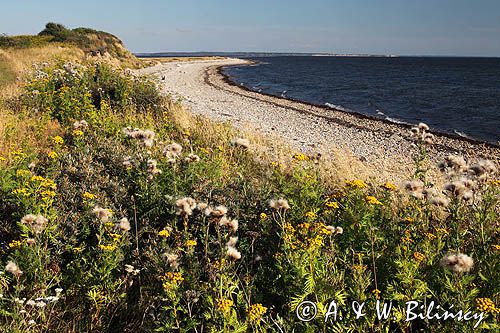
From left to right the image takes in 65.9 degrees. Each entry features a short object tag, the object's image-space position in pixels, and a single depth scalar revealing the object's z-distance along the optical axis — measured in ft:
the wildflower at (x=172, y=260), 10.68
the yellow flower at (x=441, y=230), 12.02
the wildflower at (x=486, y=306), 8.71
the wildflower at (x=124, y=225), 12.48
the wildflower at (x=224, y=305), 8.69
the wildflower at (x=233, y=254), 10.41
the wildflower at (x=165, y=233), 12.03
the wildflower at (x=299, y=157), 18.89
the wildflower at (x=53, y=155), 17.87
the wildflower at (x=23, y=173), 15.71
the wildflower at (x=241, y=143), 18.30
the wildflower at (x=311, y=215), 12.96
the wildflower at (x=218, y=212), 10.75
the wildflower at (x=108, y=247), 11.69
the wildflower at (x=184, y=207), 11.50
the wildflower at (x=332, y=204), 14.39
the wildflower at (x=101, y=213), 12.25
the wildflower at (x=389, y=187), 15.32
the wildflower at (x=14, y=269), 10.80
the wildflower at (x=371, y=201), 14.14
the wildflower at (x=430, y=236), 12.27
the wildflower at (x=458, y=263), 9.06
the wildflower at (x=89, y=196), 14.34
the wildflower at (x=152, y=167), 16.66
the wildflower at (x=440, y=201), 13.58
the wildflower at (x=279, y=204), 12.69
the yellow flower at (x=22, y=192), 13.63
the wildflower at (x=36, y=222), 11.83
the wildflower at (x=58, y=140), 20.53
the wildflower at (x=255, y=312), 9.04
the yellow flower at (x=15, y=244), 12.00
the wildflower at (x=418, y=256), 10.55
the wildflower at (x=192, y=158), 18.19
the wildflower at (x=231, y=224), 11.30
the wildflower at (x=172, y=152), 16.99
